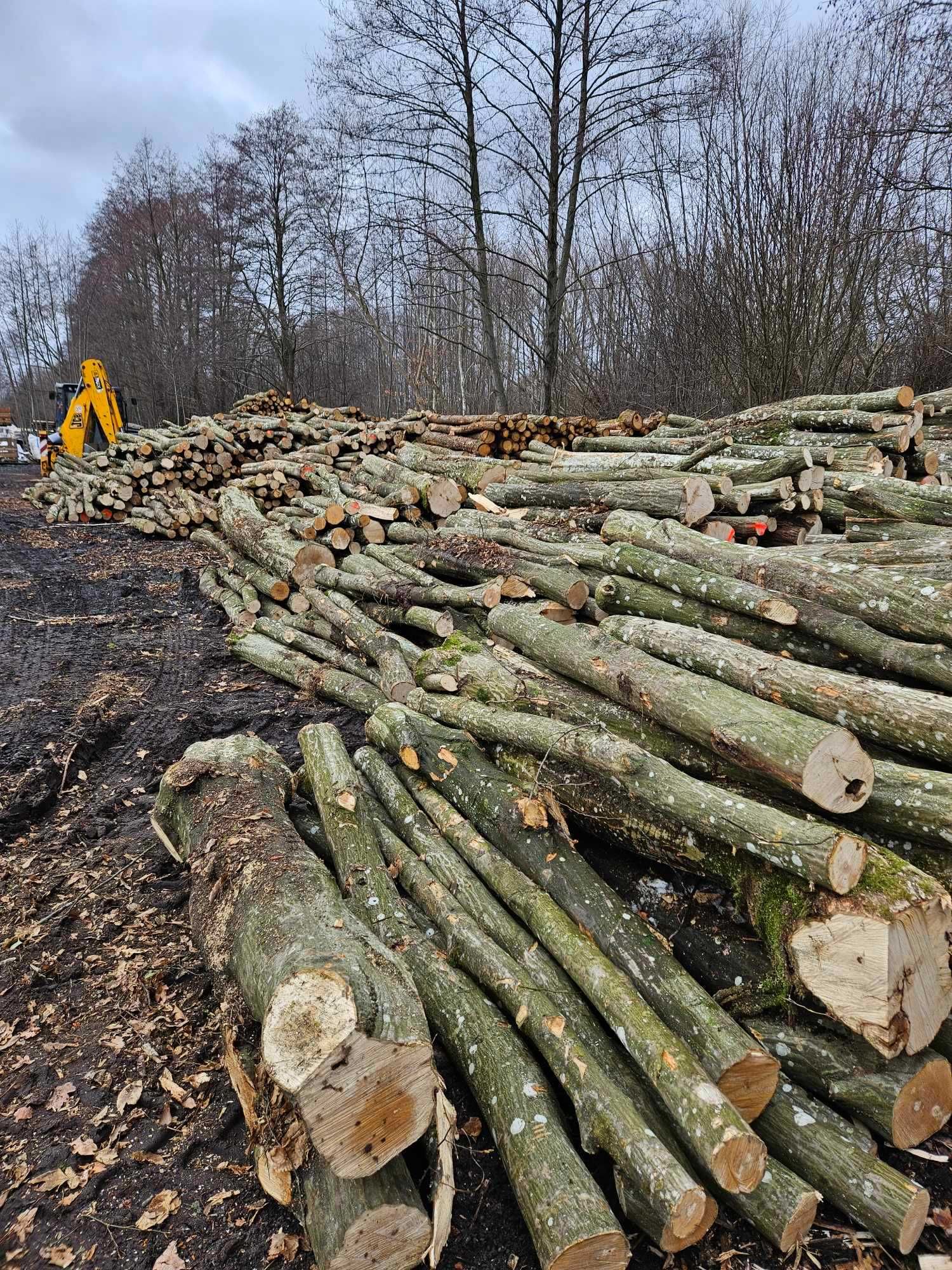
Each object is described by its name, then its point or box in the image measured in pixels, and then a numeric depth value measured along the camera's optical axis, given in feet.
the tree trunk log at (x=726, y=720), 8.75
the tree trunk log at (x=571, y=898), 7.76
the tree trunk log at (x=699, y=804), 7.81
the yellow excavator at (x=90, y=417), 58.44
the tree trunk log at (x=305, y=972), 6.10
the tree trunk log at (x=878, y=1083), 7.66
